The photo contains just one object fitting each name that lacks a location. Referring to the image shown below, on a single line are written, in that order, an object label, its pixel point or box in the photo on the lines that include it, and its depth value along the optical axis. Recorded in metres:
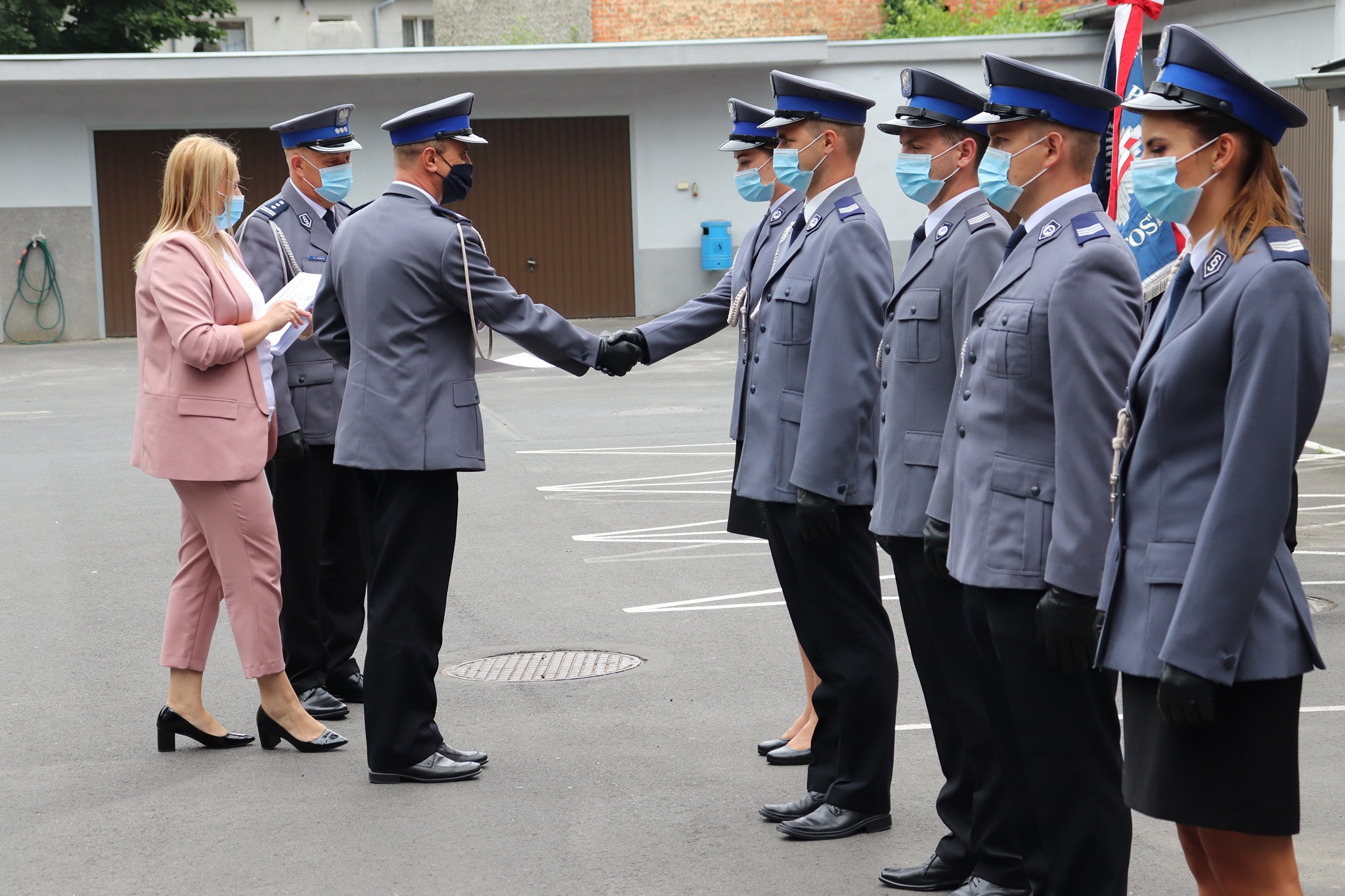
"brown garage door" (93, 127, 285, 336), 24.67
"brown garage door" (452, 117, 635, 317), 25.48
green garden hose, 24.25
